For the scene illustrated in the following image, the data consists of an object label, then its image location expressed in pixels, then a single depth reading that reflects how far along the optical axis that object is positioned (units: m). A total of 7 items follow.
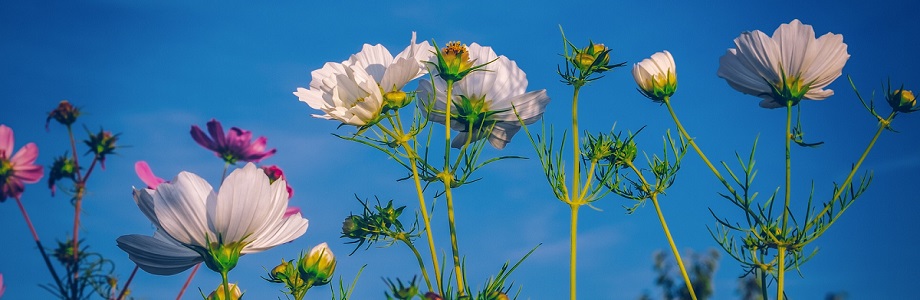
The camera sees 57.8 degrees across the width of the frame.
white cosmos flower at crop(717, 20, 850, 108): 1.13
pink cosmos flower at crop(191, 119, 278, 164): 2.52
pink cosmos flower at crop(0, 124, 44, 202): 2.32
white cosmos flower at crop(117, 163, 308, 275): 0.88
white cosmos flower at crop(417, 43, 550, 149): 1.06
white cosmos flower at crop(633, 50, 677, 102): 1.21
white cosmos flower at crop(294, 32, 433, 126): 0.99
